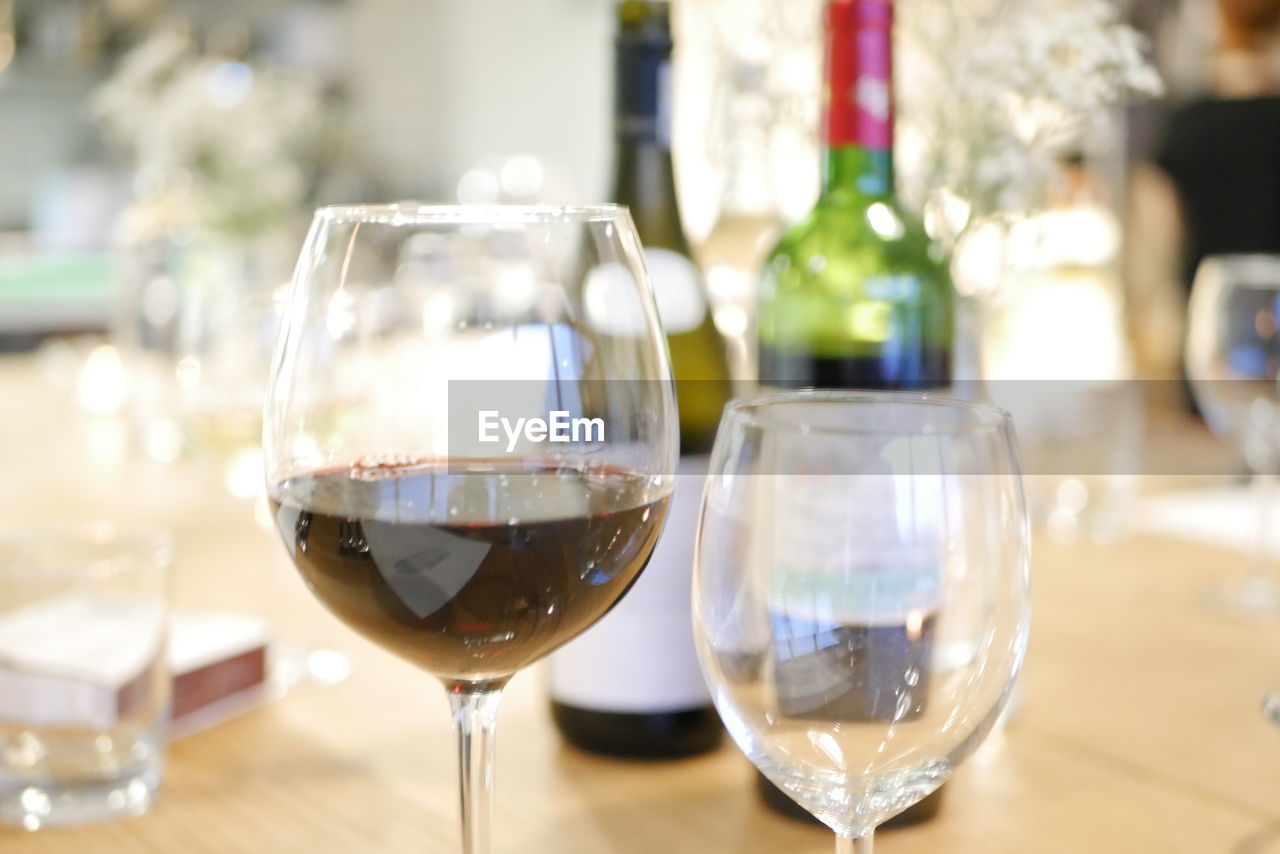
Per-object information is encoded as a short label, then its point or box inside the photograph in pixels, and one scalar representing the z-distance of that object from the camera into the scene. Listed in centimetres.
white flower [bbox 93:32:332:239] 186
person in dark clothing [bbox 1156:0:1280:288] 242
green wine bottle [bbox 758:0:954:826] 70
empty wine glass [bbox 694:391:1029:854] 41
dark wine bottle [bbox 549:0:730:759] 67
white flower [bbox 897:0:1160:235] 74
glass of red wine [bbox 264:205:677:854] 45
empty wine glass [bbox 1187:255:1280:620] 96
